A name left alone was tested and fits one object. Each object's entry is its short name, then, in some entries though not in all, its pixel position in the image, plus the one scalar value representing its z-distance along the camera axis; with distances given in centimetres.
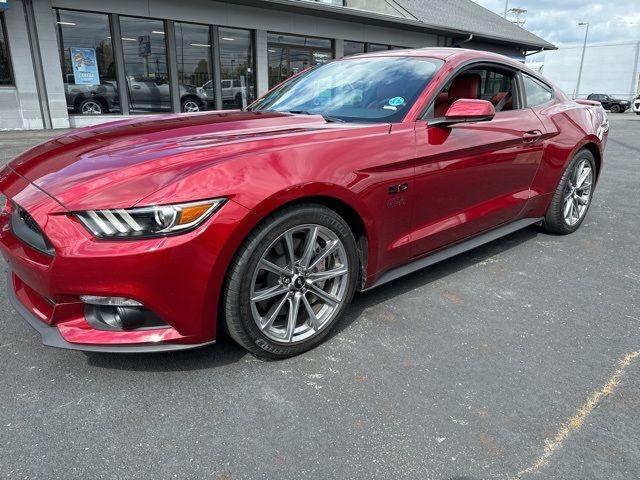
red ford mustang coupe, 186
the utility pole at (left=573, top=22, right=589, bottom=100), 4703
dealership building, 1144
